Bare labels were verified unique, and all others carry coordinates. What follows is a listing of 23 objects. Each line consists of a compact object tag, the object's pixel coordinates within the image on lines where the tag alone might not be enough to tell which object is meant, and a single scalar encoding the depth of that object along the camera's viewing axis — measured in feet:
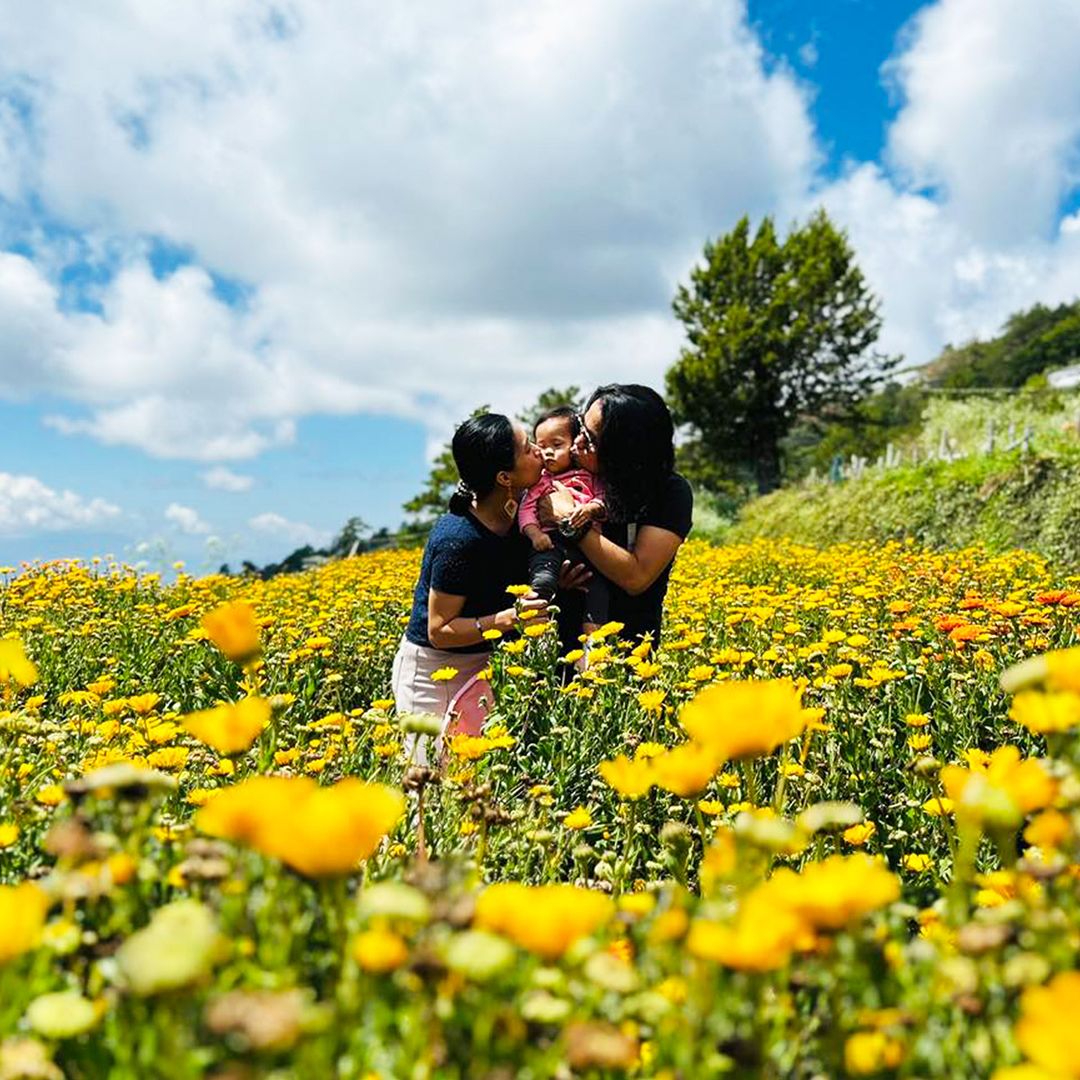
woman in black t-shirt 11.11
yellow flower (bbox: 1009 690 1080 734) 3.44
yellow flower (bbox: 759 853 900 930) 2.62
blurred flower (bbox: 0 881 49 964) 2.40
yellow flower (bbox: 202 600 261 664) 4.01
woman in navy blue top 11.41
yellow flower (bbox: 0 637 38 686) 4.57
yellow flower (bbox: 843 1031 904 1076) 2.76
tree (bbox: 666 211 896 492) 104.42
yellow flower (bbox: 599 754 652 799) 4.52
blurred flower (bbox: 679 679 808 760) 3.48
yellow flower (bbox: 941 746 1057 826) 3.08
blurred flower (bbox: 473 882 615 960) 2.54
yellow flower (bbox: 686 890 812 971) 2.49
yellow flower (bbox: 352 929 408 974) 2.53
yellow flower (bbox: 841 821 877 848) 6.90
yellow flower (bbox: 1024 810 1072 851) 3.08
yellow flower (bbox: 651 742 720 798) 3.86
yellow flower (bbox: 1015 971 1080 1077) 2.15
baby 11.34
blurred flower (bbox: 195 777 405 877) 2.43
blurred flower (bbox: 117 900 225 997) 2.20
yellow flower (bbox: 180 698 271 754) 3.77
